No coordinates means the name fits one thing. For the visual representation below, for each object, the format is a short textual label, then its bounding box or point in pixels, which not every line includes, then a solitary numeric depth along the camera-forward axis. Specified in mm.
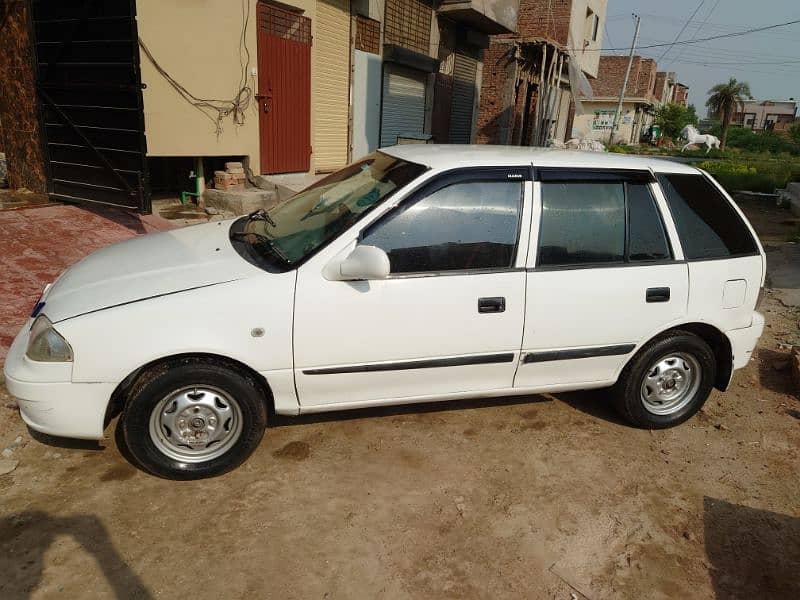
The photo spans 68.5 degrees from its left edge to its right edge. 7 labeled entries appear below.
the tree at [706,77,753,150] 54406
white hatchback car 2826
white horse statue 48531
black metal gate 6629
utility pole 39338
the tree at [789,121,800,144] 52434
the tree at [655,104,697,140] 53094
